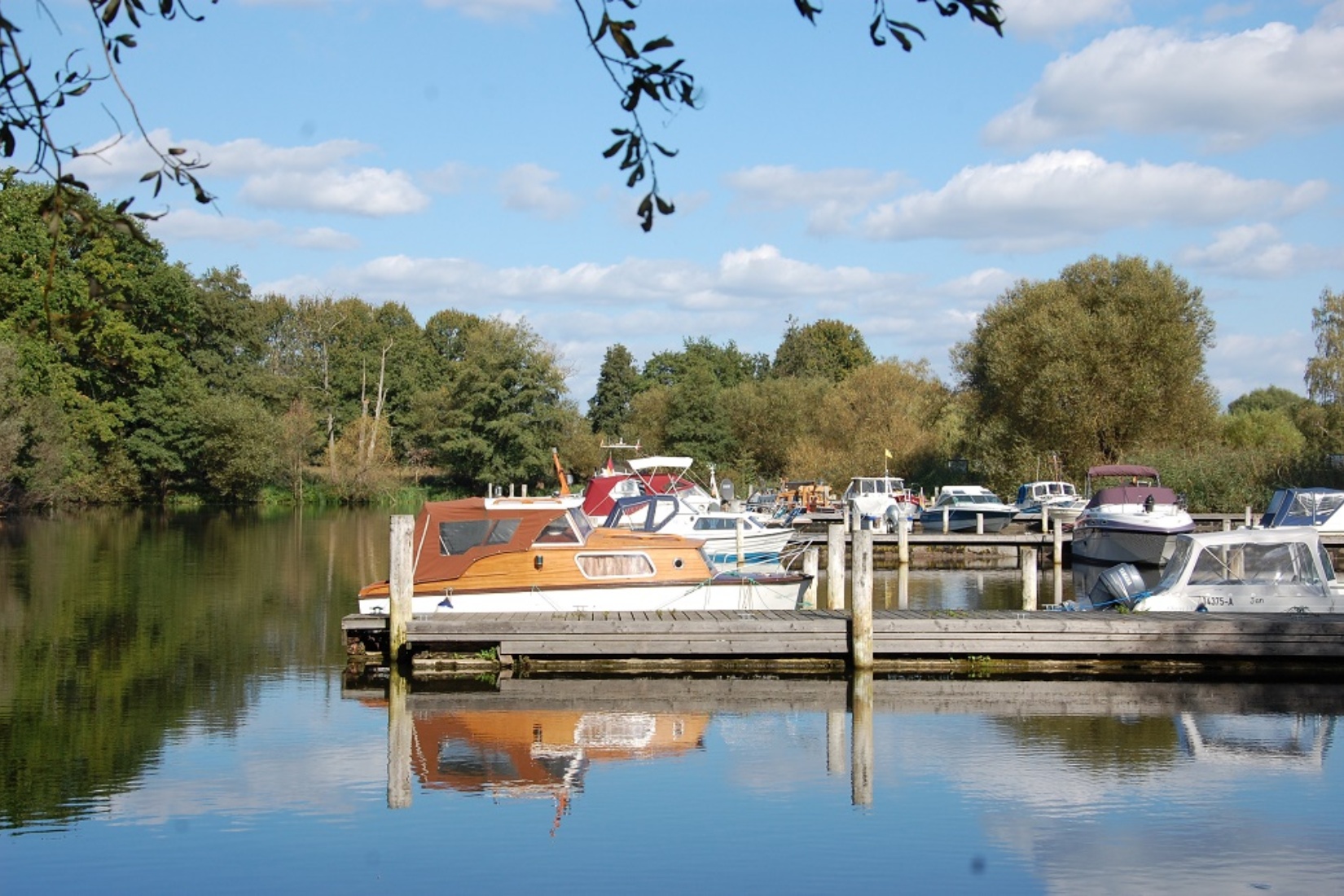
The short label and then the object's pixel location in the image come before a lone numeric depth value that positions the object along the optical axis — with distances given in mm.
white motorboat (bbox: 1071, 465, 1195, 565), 36219
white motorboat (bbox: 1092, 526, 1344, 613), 20344
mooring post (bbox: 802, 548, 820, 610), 23580
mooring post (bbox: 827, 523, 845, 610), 21656
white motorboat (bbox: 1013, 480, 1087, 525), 45469
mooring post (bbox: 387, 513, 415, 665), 19109
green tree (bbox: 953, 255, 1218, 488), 54562
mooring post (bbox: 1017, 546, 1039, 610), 25844
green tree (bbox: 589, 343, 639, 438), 103106
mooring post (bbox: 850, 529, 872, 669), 18719
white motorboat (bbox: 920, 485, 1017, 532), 43625
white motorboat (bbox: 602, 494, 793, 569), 31781
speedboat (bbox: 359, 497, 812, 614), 21562
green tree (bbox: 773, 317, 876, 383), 108938
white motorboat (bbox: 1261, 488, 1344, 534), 35469
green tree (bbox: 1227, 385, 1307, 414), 141250
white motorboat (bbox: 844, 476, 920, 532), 46344
